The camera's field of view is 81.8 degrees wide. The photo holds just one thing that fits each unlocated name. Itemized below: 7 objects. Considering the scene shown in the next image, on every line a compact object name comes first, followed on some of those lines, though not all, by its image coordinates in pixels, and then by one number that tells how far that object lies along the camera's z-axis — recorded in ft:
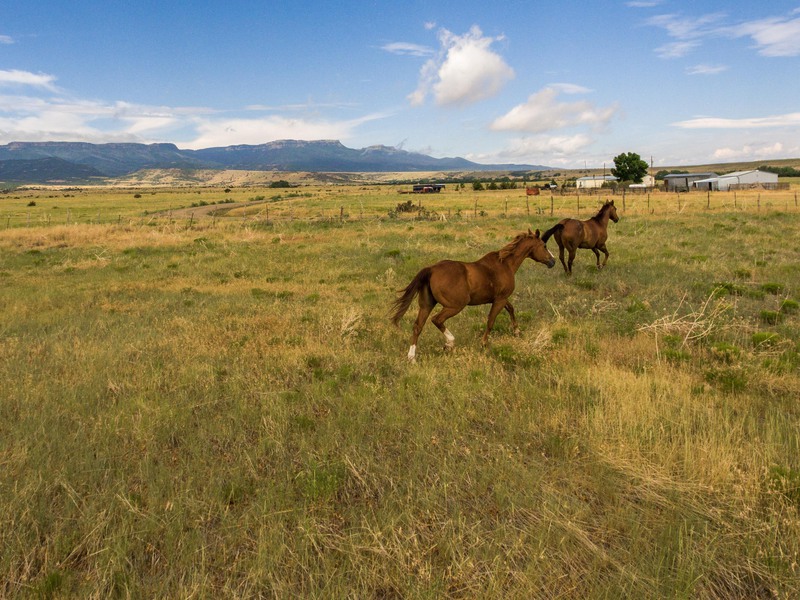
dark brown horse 47.91
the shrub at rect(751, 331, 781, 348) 24.70
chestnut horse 25.79
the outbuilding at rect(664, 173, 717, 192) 305.53
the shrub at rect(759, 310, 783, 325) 30.04
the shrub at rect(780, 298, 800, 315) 31.96
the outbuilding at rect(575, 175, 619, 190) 367.35
